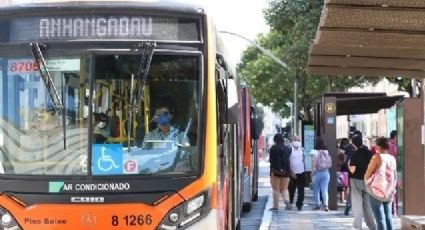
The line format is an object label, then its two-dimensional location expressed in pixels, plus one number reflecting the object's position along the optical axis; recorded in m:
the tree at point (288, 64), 26.91
